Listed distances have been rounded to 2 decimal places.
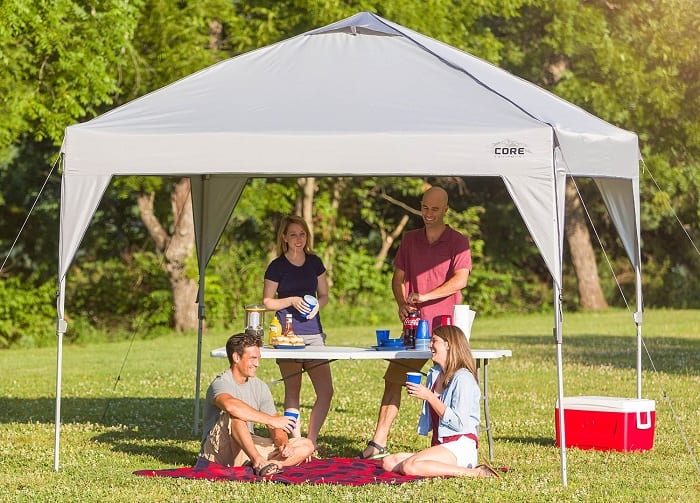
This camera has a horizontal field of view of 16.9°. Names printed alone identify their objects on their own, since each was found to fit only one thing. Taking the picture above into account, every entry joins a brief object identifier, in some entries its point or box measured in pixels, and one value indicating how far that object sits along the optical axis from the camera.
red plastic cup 16.46
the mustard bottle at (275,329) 16.87
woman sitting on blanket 15.05
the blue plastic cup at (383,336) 16.65
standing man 16.69
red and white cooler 17.43
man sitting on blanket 15.27
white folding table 15.69
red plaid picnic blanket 15.06
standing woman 17.26
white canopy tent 15.06
